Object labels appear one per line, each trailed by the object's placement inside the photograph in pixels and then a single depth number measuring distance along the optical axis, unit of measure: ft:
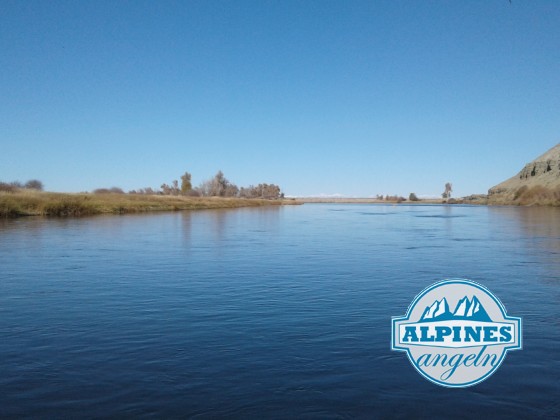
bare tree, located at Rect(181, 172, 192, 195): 583.58
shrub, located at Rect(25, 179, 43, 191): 347.83
